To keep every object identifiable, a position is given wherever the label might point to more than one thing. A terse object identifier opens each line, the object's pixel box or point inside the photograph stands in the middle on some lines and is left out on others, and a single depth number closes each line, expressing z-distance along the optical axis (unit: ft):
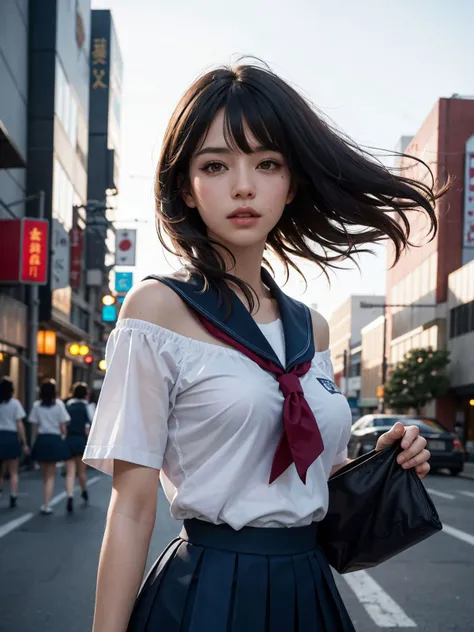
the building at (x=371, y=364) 264.93
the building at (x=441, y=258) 161.17
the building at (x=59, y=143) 95.76
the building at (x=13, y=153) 77.71
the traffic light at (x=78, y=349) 95.20
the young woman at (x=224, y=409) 6.20
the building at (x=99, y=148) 147.13
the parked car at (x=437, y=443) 71.15
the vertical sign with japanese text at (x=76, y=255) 108.27
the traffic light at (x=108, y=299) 88.38
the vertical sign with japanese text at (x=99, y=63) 146.30
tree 147.74
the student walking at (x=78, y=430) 42.16
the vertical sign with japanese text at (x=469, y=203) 146.82
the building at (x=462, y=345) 143.33
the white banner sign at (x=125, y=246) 130.70
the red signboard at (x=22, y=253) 78.28
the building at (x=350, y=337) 339.26
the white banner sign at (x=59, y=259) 97.50
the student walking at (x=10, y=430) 41.91
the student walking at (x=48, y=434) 39.50
